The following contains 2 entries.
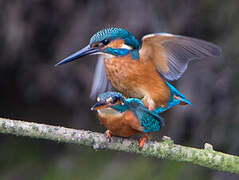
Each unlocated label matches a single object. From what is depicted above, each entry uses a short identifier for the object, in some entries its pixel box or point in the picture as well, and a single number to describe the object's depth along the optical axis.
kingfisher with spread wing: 4.73
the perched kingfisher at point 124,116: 4.67
